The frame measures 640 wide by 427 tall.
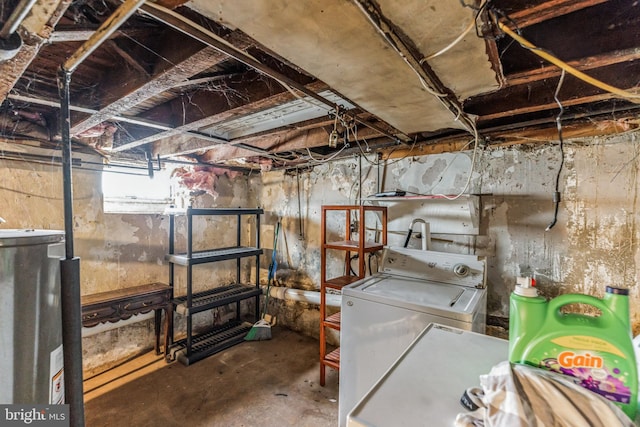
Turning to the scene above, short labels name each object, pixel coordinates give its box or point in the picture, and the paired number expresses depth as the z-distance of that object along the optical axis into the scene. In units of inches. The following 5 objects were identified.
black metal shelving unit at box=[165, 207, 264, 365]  111.5
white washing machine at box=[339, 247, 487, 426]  62.2
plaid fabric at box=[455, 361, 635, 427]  21.6
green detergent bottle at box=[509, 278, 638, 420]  25.0
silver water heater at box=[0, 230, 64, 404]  30.9
